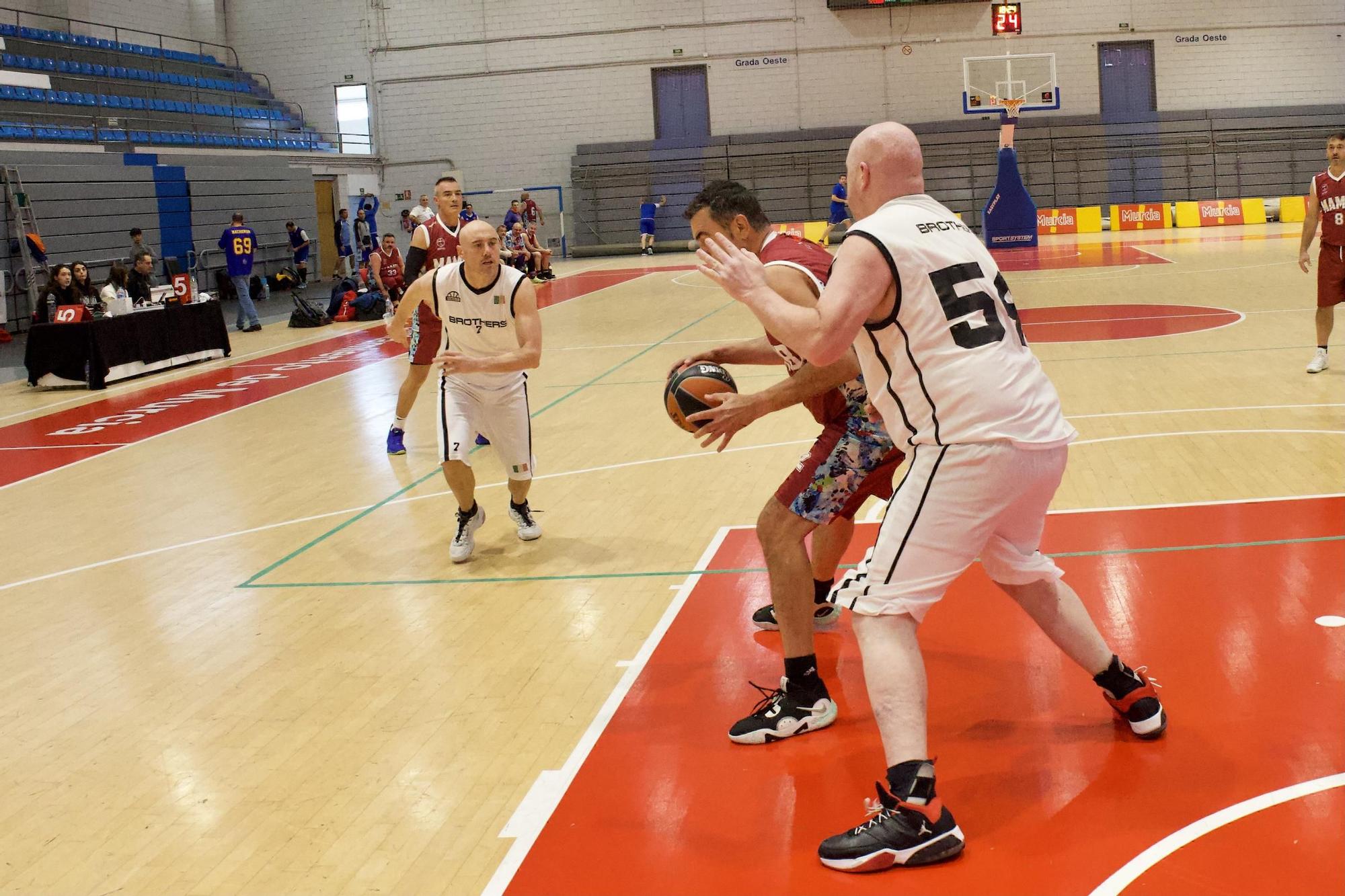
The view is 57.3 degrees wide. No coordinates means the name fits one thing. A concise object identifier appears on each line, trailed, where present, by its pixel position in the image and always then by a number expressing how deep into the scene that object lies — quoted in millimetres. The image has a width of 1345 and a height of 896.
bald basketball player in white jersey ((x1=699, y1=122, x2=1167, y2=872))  3104
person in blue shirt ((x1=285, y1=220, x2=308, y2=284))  24812
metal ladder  18172
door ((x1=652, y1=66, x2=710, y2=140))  31250
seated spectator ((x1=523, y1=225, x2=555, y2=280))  25031
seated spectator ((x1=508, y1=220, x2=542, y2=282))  25141
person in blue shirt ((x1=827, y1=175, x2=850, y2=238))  24016
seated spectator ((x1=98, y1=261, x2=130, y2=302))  14594
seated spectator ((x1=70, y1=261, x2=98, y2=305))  14281
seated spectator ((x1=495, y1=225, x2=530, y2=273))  24703
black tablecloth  13422
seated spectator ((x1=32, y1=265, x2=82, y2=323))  13969
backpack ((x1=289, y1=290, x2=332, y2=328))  18891
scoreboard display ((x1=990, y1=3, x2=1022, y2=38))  25875
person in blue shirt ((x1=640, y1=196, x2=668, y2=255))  30703
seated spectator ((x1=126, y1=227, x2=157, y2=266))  17312
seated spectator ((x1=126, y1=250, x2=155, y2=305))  15758
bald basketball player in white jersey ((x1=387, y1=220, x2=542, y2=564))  6188
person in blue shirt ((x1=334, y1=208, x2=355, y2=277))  24844
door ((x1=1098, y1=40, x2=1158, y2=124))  30297
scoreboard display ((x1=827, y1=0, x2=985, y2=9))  29281
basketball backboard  27594
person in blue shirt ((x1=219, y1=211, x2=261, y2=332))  18484
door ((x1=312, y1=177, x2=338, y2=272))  30250
